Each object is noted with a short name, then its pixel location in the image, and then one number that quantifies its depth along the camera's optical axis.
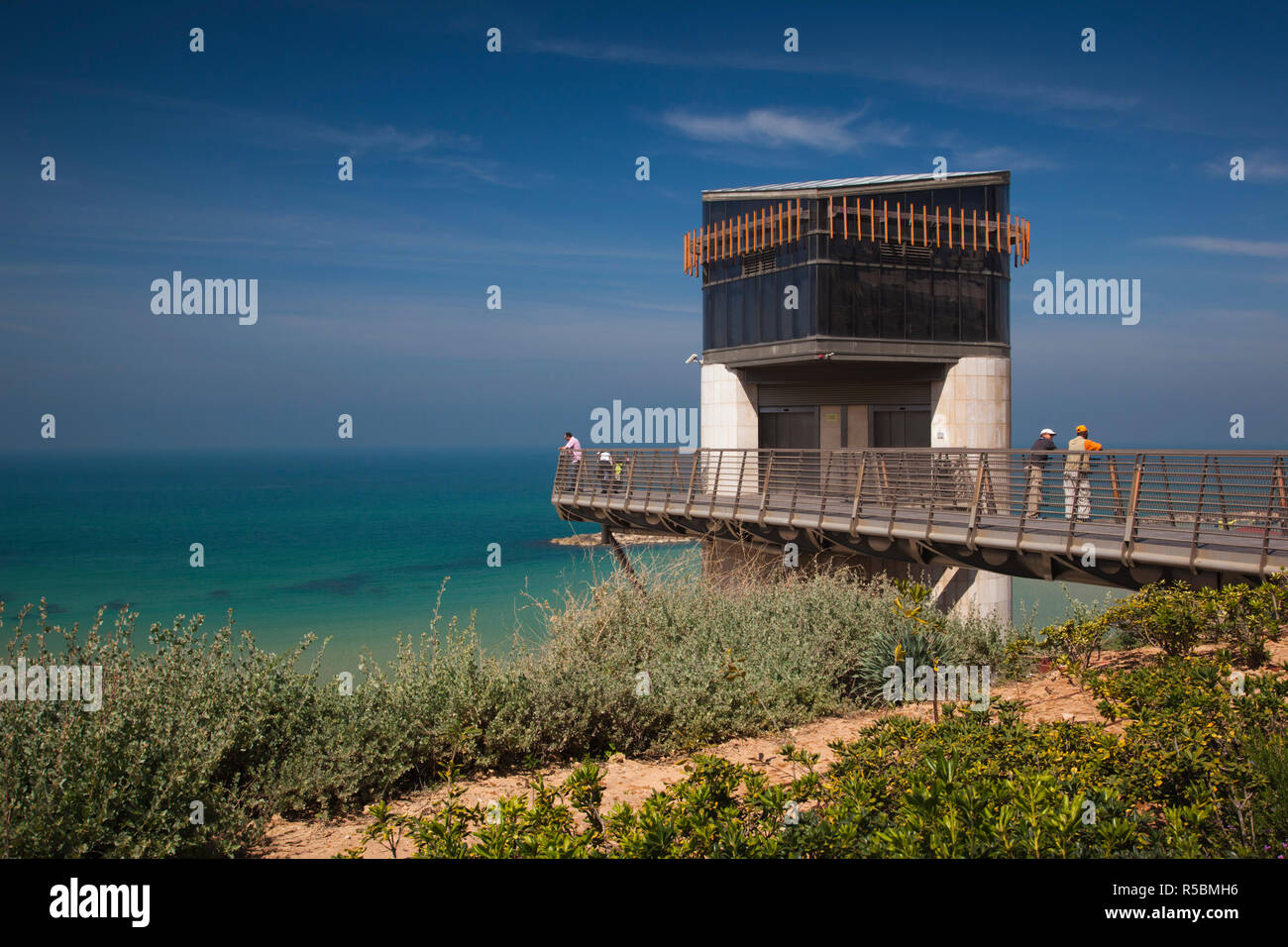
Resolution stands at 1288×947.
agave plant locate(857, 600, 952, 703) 9.82
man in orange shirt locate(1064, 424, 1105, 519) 13.06
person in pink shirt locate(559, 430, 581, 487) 25.12
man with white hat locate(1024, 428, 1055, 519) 14.25
